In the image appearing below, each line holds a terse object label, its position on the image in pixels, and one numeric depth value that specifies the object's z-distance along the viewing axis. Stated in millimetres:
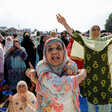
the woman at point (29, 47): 4070
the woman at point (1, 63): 2869
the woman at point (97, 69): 1755
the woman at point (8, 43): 3792
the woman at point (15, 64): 2914
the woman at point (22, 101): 1935
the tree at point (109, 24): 31003
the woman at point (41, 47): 3834
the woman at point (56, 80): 982
